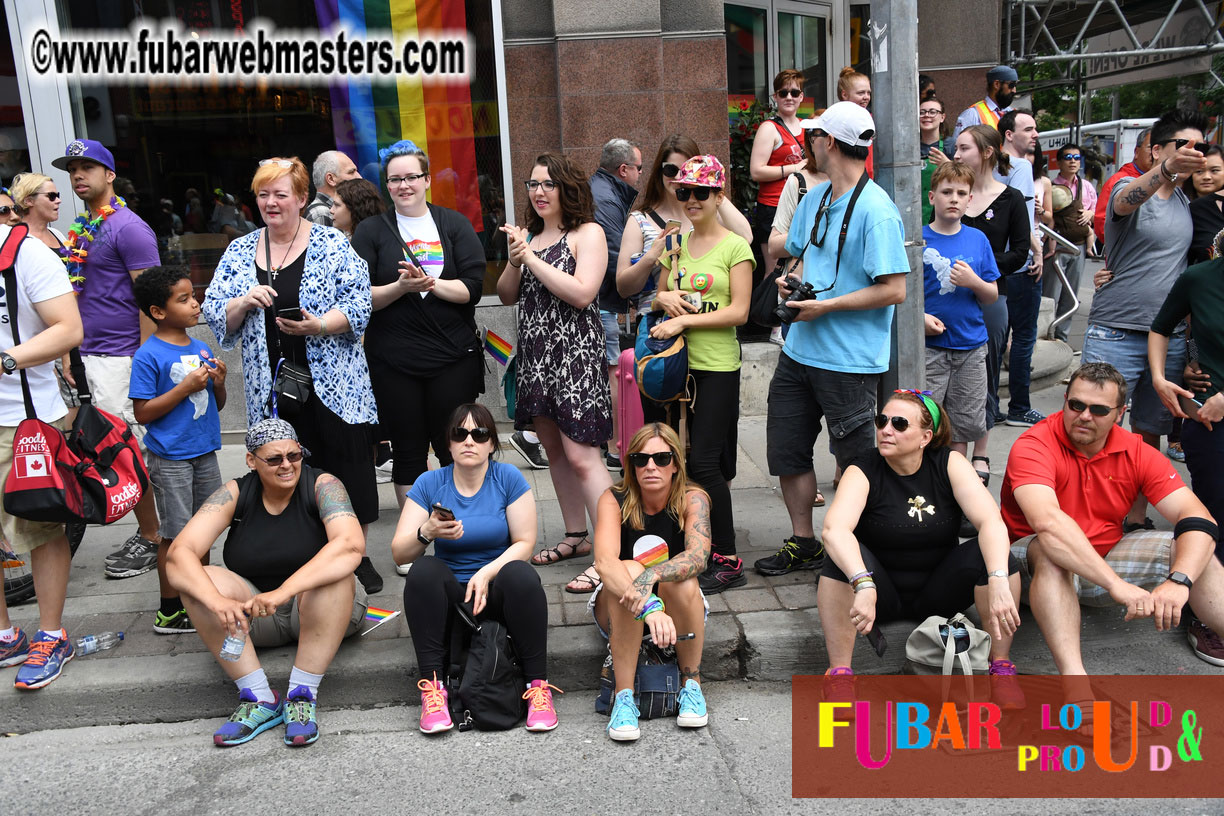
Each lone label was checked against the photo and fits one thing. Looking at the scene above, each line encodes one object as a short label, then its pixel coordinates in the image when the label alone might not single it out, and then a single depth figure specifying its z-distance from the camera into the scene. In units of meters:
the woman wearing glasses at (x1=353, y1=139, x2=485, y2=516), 4.82
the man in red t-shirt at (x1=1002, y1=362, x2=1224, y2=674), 3.82
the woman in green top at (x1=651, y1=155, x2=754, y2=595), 4.58
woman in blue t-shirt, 3.90
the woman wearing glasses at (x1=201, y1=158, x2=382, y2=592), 4.41
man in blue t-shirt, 4.28
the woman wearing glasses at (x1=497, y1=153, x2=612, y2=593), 4.66
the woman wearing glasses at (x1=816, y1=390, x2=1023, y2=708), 3.84
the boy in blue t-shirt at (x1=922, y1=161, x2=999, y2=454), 5.33
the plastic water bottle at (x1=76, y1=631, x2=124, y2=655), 4.33
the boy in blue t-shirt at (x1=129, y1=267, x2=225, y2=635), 4.44
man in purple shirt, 5.36
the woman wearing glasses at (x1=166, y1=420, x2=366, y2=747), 3.84
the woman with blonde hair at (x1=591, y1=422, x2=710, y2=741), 3.80
